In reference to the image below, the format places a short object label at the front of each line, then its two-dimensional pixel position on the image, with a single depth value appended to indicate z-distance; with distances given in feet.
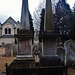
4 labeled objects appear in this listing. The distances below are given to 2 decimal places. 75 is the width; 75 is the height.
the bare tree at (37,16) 96.58
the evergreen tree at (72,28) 36.04
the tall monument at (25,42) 21.47
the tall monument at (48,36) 23.26
